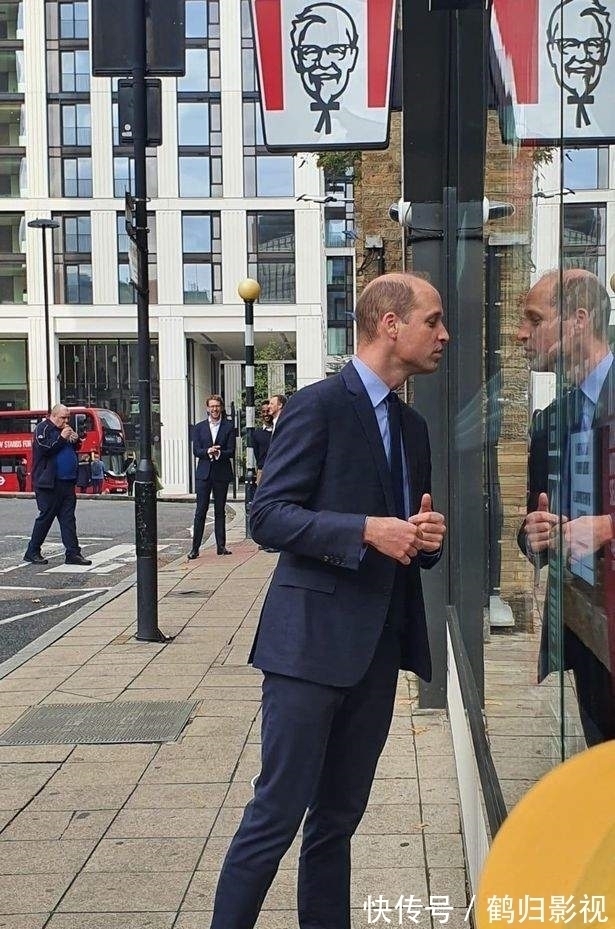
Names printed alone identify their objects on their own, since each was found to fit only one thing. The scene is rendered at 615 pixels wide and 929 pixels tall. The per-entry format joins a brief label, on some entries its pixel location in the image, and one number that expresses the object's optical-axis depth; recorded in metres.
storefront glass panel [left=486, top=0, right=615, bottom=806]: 1.77
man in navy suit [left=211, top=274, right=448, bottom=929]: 2.63
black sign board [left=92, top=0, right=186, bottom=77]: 7.55
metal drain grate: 5.41
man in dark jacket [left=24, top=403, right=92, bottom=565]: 13.13
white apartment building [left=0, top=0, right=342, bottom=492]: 42.47
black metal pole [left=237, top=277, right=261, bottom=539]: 16.48
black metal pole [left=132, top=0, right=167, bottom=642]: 7.71
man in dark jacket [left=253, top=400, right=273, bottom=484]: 13.89
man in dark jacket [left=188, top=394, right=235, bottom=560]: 13.23
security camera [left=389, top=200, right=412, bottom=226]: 5.88
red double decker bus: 35.94
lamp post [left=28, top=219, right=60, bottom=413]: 39.09
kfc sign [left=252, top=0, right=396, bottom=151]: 6.34
